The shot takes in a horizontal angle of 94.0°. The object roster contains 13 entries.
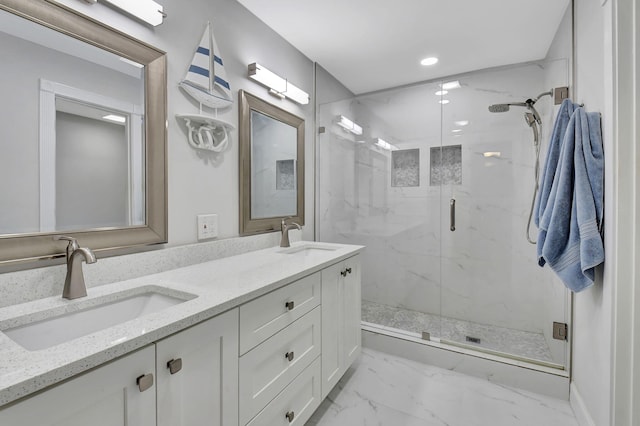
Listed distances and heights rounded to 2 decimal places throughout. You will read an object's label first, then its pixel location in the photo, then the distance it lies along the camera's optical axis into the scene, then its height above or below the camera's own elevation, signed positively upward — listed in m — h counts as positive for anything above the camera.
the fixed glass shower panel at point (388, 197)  2.70 +0.13
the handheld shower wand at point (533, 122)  2.18 +0.66
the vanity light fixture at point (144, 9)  1.18 +0.83
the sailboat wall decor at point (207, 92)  1.47 +0.62
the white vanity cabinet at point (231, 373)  0.64 -0.47
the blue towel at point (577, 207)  1.29 +0.02
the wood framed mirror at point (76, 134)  0.94 +0.28
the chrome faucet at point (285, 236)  2.04 -0.17
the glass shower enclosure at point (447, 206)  2.31 +0.05
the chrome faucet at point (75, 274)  0.96 -0.20
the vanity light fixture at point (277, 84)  1.85 +0.87
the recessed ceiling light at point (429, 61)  2.47 +1.27
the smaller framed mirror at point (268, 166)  1.84 +0.32
